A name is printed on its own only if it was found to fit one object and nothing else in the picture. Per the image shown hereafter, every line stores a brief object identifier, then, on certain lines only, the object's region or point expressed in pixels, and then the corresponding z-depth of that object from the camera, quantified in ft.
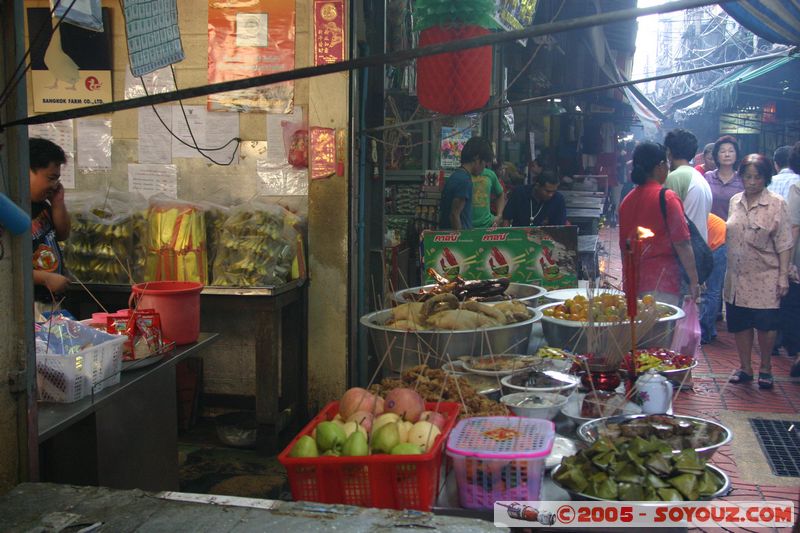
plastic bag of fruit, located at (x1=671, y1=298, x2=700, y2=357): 19.76
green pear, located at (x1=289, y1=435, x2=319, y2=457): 8.41
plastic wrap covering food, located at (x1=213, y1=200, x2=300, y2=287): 18.75
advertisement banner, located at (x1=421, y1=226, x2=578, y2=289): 21.18
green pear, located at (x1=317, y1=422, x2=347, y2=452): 8.48
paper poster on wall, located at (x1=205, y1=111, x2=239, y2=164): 21.35
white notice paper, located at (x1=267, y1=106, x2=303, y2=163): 21.02
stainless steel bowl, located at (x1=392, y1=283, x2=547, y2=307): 17.83
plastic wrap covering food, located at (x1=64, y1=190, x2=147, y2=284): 18.98
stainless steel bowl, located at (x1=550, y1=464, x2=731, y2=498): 8.10
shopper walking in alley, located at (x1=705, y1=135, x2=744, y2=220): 30.14
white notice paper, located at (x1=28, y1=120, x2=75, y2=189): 21.93
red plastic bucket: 13.60
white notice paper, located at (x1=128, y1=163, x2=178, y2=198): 21.84
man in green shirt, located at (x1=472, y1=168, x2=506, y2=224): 28.89
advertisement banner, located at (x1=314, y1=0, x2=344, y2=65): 20.01
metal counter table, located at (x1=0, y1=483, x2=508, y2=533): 7.32
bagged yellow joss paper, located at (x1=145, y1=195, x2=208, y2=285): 19.08
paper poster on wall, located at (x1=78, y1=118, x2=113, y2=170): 21.98
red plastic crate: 8.07
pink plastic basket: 8.04
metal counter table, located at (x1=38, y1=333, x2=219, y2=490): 10.92
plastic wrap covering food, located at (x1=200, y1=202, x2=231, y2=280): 19.65
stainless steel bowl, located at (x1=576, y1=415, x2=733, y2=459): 9.13
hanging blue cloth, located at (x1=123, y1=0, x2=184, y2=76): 11.10
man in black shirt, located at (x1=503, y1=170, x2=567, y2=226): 30.01
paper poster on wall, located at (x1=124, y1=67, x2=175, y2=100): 21.52
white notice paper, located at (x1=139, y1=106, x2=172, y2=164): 21.63
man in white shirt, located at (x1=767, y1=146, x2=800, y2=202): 26.99
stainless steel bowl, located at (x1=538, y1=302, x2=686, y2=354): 15.61
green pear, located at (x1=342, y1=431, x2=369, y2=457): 8.29
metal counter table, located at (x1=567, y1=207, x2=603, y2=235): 39.60
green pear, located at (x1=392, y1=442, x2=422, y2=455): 8.20
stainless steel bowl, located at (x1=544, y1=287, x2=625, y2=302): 19.17
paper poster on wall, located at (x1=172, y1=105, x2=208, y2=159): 21.46
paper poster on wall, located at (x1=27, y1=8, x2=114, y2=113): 21.13
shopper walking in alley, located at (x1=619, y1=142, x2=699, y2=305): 19.29
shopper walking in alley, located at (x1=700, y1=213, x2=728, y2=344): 28.22
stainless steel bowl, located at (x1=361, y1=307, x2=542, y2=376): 13.98
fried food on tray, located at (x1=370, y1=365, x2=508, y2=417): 10.56
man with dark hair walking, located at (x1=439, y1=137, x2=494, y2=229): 26.09
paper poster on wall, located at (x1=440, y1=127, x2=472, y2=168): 35.55
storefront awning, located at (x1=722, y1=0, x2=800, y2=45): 17.80
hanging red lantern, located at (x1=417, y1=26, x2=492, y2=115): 15.46
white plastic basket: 10.51
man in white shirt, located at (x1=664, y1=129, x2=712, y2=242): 24.98
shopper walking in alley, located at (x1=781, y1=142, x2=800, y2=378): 24.23
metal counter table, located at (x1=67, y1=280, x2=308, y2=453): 18.57
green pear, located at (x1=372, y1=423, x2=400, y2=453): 8.31
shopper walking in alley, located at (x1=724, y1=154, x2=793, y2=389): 22.97
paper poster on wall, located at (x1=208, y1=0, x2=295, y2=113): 20.68
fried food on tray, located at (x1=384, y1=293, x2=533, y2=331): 14.42
